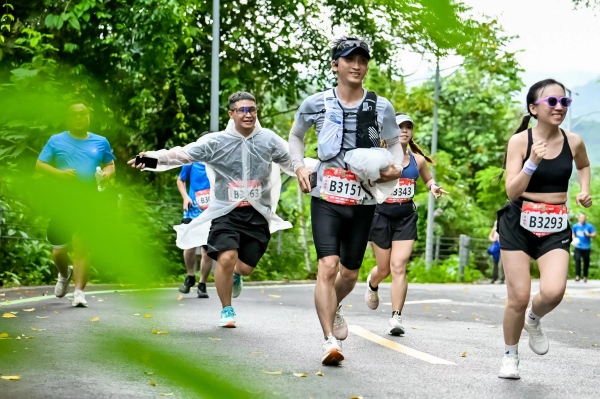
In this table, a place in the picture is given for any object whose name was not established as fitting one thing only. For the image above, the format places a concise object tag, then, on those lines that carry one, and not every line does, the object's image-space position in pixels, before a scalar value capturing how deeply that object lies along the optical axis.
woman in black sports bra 5.63
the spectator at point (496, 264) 26.55
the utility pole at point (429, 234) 30.56
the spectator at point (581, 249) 27.59
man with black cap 6.16
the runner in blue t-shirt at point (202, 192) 10.59
